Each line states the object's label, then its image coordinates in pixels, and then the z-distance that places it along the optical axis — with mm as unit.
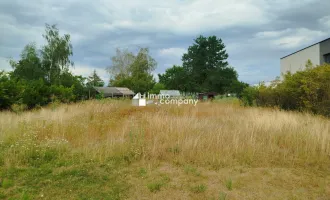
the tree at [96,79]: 44688
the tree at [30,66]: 21625
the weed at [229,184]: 2710
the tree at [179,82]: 39875
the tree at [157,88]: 40281
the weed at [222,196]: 2423
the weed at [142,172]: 3154
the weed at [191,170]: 3195
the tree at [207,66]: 36531
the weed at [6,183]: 2788
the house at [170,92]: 37191
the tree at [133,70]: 42562
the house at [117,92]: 36050
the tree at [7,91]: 9352
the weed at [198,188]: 2648
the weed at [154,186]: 2677
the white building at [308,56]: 13887
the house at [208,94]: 34756
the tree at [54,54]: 23219
